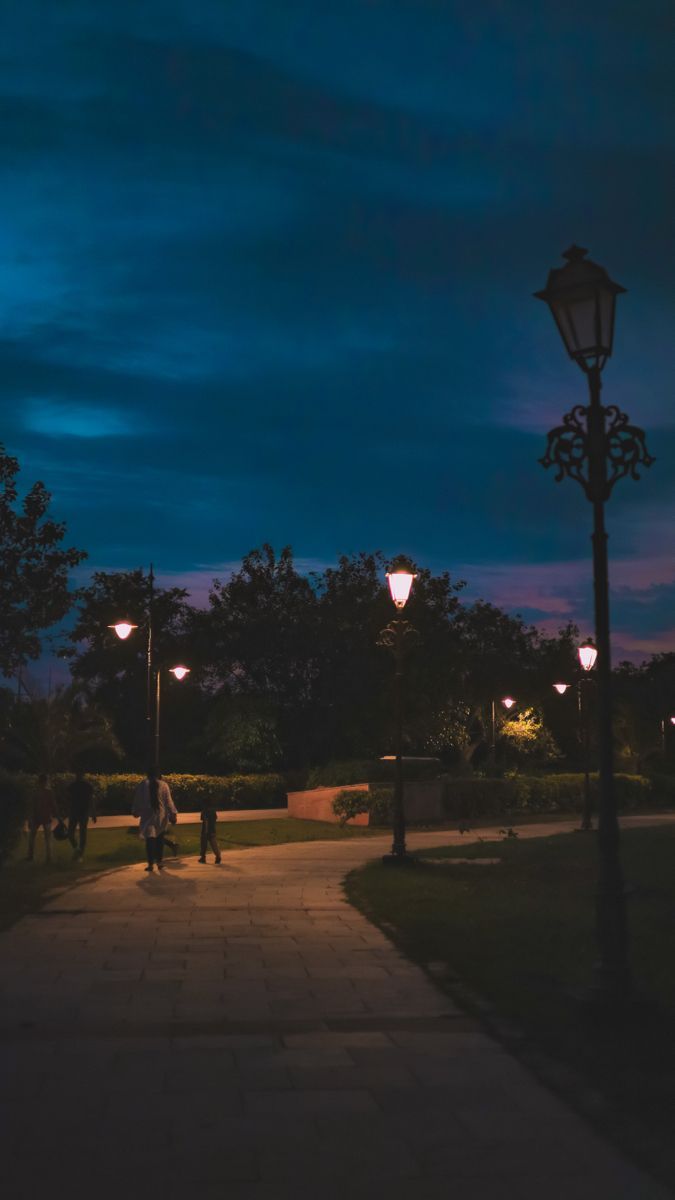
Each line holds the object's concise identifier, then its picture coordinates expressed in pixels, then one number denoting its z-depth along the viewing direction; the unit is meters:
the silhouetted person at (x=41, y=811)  22.53
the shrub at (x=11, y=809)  18.78
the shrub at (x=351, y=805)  36.25
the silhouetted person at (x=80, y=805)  22.98
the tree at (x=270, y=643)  51.69
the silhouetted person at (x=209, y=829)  22.39
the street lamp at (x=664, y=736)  71.75
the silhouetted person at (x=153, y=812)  20.23
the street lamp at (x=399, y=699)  20.11
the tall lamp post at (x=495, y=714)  53.53
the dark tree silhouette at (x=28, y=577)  31.77
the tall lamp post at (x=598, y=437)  8.30
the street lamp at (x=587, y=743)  30.11
